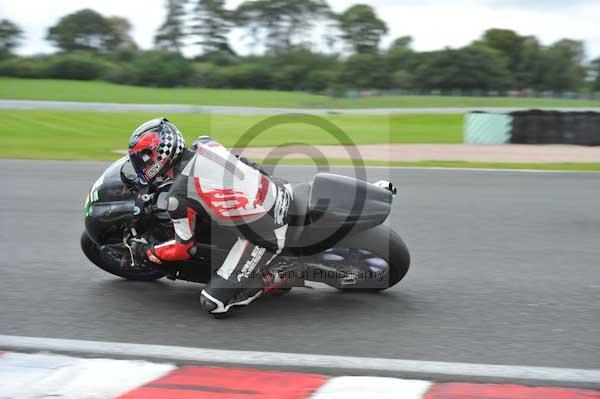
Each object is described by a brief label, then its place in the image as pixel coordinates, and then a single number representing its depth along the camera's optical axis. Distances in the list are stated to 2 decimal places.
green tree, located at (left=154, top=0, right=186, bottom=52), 101.75
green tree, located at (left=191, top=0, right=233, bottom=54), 104.56
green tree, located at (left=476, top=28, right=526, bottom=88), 109.56
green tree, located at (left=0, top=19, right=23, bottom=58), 76.75
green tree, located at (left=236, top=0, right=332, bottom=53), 111.69
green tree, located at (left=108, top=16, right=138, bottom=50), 110.06
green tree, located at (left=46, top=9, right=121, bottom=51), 101.25
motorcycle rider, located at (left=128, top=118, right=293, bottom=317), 4.61
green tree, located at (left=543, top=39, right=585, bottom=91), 90.25
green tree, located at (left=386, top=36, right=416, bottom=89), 77.94
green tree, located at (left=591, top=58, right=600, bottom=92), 91.03
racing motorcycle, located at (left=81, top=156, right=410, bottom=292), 4.89
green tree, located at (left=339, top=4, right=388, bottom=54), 109.56
